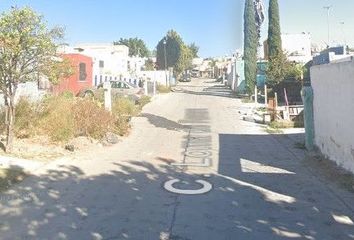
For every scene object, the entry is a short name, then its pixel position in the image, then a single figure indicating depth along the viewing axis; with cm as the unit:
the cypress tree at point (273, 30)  3558
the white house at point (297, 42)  5622
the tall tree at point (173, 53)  8175
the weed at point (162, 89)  4504
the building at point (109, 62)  3656
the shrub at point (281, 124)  1907
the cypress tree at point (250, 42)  3769
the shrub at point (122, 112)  1619
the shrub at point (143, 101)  2856
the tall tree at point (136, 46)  12094
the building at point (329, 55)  2347
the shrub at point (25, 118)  1312
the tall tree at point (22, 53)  1044
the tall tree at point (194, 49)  13410
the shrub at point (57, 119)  1316
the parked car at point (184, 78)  8369
